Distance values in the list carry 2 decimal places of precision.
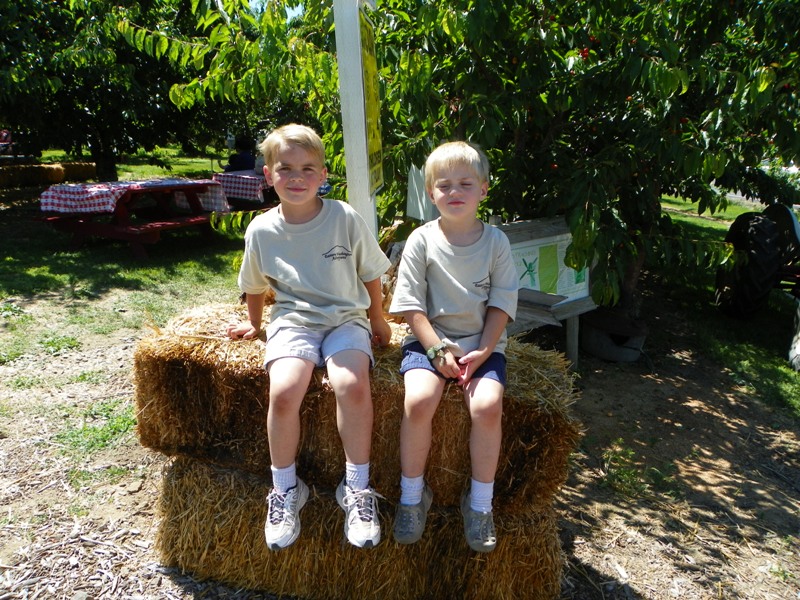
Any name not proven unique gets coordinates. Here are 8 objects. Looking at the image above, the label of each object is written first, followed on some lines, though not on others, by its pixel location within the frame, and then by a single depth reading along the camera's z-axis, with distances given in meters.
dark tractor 5.52
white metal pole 2.47
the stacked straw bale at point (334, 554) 2.47
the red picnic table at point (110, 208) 7.56
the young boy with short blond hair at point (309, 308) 2.28
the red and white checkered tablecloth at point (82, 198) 7.54
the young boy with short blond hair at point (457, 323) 2.25
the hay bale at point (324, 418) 2.37
